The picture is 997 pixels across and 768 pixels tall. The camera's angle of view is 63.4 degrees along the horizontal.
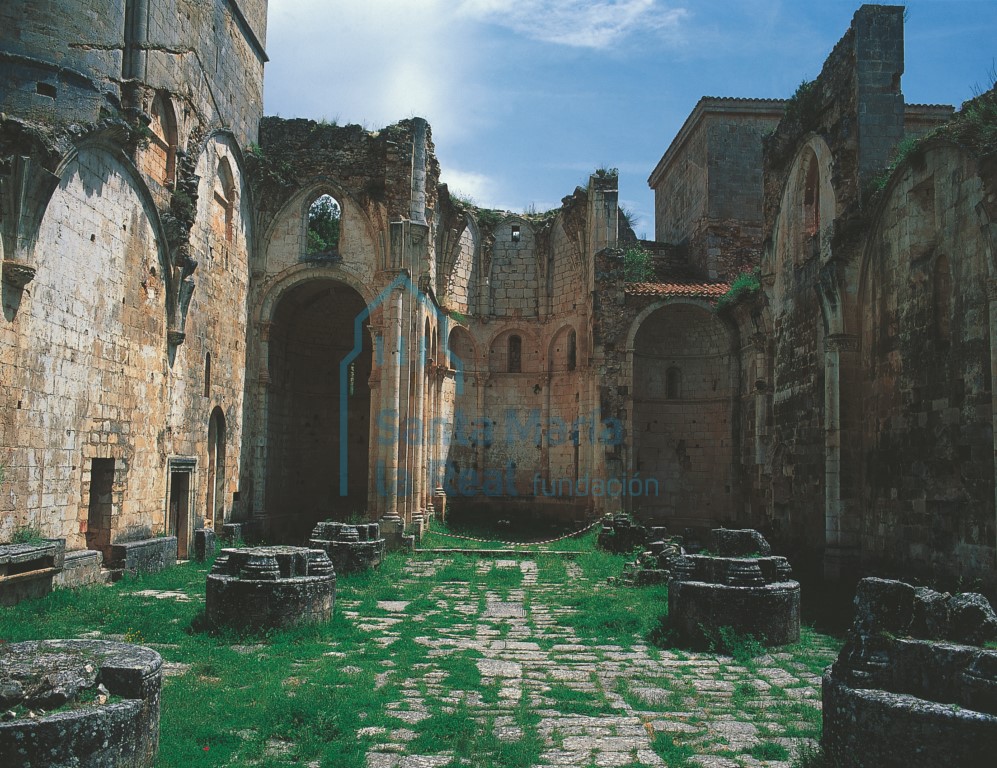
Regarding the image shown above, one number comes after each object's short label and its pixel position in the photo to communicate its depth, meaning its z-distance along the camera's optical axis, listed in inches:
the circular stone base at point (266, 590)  347.9
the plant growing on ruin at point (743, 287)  774.5
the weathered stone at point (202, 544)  619.8
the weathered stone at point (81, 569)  454.6
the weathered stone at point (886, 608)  202.4
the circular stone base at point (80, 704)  155.2
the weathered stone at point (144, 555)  509.4
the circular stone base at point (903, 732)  161.3
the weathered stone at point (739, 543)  411.8
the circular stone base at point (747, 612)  349.1
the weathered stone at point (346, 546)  535.8
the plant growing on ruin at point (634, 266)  936.3
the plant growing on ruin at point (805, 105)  621.9
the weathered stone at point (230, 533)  687.3
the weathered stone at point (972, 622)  191.8
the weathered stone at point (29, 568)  387.2
